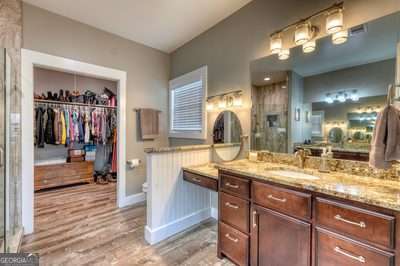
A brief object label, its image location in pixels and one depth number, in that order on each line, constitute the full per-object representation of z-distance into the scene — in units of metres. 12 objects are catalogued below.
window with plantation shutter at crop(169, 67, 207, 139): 3.10
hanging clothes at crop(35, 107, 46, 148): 3.80
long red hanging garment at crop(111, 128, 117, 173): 4.63
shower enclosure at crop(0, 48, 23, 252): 2.07
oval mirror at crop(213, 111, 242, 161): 2.62
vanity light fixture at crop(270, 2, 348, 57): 1.66
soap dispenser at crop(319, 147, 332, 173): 1.76
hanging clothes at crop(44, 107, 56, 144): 3.85
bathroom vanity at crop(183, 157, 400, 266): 1.04
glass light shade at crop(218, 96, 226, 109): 2.75
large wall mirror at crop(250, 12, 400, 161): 1.56
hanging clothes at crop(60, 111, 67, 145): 3.97
